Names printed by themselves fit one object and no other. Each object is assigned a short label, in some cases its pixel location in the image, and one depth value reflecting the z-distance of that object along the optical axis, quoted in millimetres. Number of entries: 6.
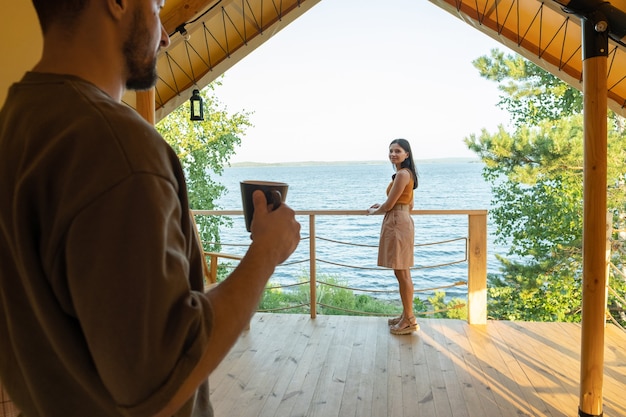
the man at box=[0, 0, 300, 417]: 501
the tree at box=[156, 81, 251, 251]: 12961
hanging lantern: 3328
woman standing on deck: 3855
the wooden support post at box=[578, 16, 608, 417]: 2330
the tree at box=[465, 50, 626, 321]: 7812
